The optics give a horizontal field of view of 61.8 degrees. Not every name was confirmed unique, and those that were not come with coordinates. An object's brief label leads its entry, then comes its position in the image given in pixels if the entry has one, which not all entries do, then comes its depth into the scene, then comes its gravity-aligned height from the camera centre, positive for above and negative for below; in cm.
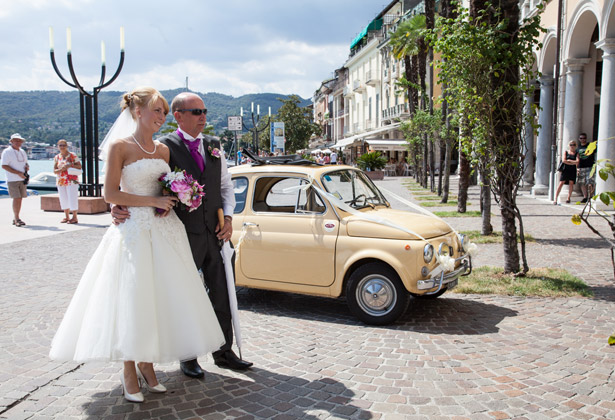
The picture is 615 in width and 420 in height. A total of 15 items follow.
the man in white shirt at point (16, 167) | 1220 +30
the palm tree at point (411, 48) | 2589 +698
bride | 333 -70
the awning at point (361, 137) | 4699 +406
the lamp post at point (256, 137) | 3132 +289
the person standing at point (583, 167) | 1502 +46
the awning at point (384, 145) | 3944 +283
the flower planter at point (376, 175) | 3588 +45
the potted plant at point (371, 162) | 3675 +138
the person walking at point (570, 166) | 1520 +50
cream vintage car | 516 -64
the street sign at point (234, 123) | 2363 +266
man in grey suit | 390 -17
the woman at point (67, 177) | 1331 +6
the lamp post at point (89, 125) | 1540 +174
